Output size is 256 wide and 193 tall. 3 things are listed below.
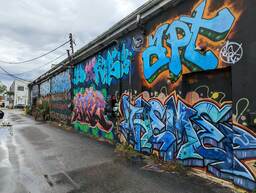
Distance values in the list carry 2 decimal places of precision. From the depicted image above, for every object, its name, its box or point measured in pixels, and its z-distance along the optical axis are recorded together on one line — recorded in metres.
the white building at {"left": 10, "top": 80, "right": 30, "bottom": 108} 67.44
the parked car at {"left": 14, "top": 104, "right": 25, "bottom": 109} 61.81
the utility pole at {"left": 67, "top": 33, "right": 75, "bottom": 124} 14.65
